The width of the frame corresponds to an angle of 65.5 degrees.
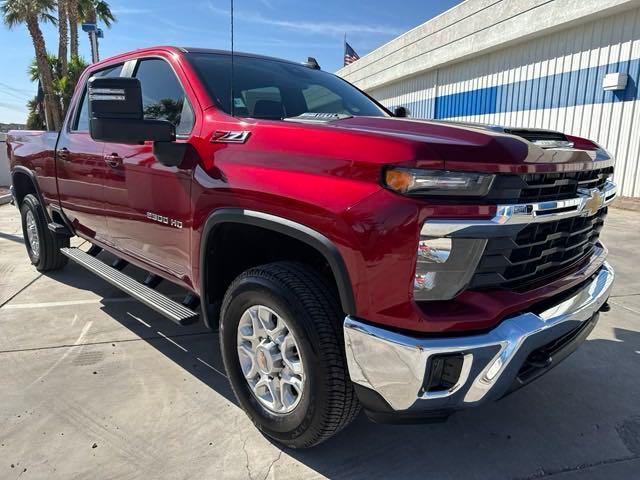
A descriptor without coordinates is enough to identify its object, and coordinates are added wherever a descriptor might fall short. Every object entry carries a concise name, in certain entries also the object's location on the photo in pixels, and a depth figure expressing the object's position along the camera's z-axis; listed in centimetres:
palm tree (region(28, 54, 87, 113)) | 2502
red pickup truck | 179
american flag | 2544
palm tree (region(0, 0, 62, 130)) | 2183
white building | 965
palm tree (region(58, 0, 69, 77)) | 2289
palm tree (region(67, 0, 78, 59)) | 2400
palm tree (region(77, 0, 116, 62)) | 2642
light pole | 1180
